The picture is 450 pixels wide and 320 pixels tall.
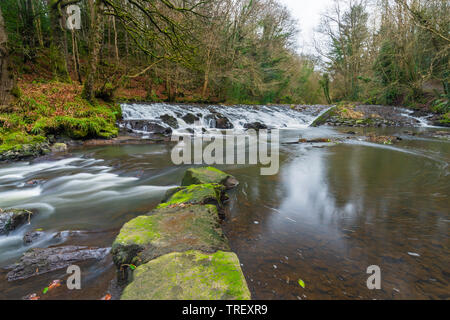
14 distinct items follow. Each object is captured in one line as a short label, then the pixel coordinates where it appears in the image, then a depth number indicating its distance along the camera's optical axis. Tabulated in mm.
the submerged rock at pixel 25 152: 5969
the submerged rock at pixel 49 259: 1828
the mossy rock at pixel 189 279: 1253
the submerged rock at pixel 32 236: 2404
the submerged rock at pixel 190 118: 12166
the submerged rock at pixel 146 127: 10203
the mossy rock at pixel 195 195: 2732
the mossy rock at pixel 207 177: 3573
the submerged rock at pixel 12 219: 2542
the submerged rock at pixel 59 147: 6954
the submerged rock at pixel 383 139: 8603
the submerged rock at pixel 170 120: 11281
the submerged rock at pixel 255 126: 13484
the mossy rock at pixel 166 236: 1711
